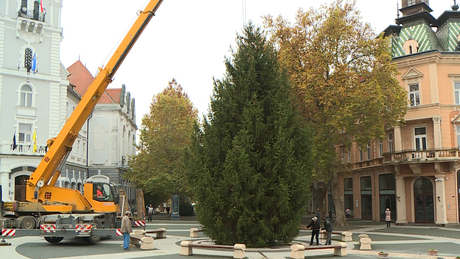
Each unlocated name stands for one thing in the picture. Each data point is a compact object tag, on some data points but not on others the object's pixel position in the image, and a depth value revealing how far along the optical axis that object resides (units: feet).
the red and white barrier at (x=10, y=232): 61.70
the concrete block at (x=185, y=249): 55.88
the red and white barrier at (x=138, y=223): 72.72
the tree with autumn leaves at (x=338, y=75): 95.35
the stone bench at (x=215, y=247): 51.44
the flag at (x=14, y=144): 111.86
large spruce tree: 56.75
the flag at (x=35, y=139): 112.16
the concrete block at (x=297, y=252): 51.90
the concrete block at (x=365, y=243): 62.44
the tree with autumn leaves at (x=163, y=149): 138.41
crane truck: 68.59
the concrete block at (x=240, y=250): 51.37
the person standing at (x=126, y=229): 59.52
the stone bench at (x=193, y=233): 79.25
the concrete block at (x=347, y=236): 73.61
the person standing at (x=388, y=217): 106.63
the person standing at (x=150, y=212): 129.46
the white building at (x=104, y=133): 180.96
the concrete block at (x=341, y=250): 56.23
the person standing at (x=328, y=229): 64.59
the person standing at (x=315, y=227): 65.31
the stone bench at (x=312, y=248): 51.96
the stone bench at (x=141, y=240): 61.36
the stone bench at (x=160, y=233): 77.56
